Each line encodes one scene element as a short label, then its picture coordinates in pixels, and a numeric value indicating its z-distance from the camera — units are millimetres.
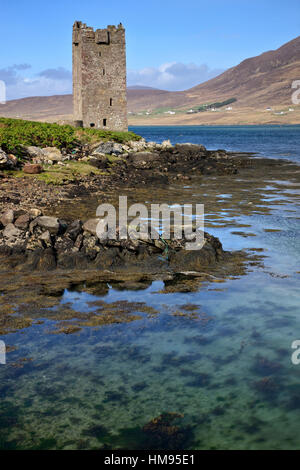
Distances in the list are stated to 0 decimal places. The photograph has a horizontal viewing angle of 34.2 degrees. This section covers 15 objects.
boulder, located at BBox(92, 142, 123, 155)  31406
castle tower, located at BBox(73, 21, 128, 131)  42594
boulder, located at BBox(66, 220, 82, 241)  11047
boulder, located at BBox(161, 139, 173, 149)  41938
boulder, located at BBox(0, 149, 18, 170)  21359
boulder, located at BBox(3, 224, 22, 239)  11023
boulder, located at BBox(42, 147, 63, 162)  25406
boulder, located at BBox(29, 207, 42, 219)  12703
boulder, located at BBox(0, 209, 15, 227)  11641
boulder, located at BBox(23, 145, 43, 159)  25297
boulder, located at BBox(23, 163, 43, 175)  21938
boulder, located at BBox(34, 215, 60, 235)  11227
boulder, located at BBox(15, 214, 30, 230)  11352
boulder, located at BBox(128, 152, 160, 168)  31203
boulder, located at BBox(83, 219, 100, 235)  11117
